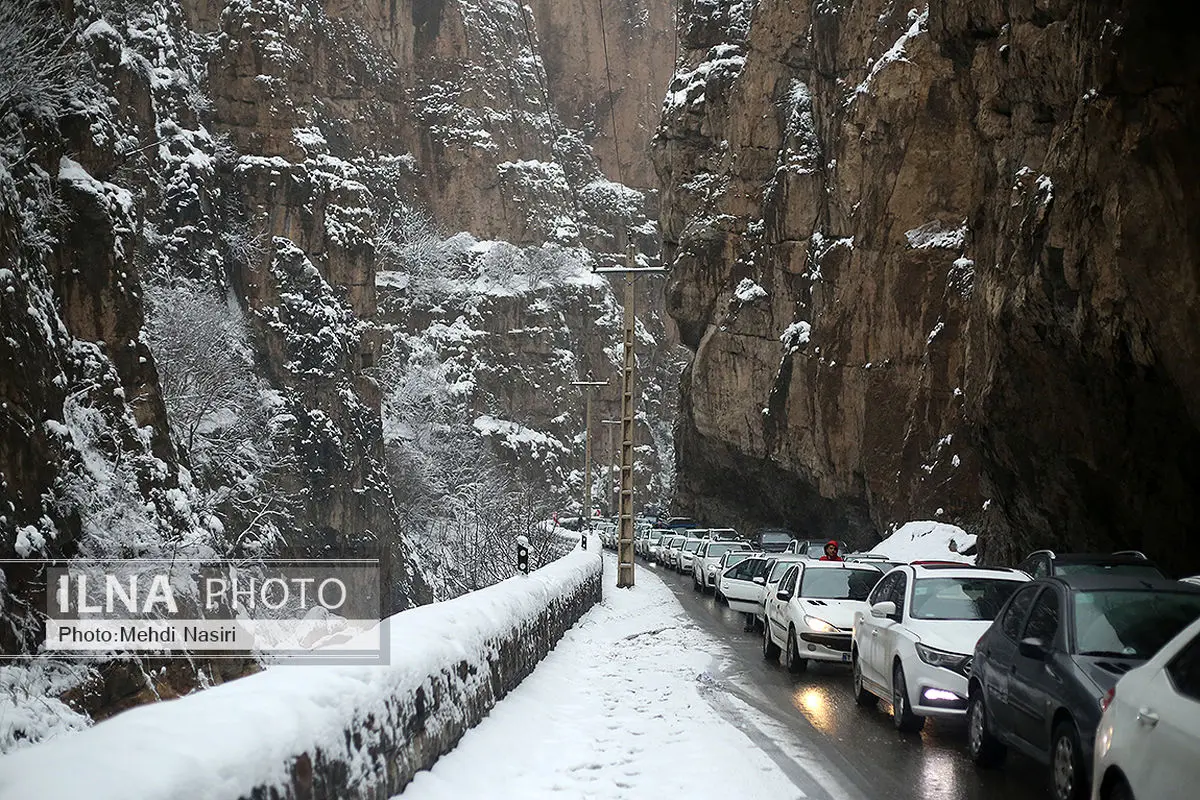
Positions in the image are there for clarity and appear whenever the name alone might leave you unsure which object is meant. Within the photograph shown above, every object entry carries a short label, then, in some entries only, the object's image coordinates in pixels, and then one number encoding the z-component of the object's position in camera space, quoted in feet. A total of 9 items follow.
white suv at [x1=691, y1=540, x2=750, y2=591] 105.35
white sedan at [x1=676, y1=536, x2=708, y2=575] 139.03
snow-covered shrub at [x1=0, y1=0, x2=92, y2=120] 60.64
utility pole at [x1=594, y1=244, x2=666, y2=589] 101.35
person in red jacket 68.63
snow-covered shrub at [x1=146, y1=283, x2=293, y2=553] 140.77
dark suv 40.24
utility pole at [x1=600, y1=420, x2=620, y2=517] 396.37
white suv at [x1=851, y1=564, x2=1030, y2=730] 33.17
